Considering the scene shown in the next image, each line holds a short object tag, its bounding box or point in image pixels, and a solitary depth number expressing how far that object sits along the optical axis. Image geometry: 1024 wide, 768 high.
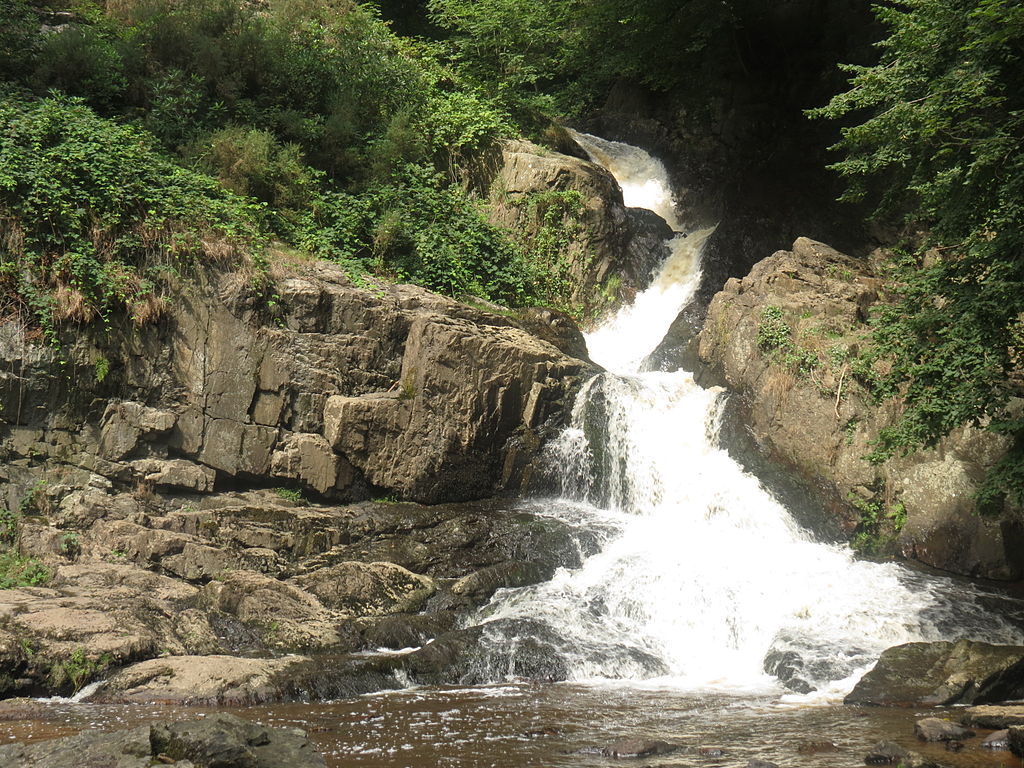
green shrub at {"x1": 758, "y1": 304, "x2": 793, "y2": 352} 14.74
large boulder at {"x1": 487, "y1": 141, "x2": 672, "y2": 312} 18.86
